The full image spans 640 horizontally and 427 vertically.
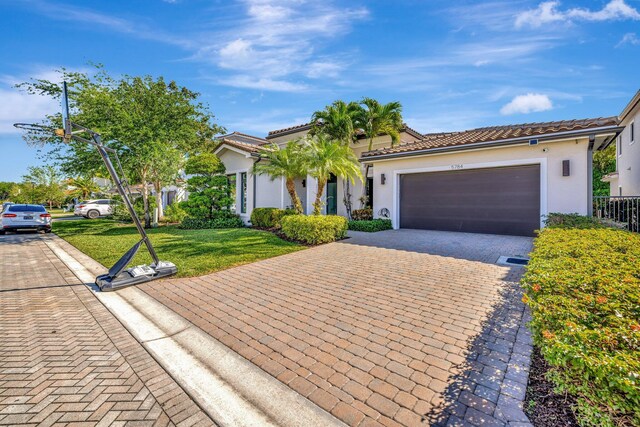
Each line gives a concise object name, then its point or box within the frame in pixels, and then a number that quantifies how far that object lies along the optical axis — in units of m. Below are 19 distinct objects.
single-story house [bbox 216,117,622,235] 9.38
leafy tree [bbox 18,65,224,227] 14.38
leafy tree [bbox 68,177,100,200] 39.56
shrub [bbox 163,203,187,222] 17.57
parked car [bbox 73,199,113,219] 26.98
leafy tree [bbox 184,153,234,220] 15.92
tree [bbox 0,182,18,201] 63.60
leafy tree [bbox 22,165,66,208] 40.28
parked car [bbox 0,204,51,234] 14.45
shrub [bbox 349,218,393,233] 12.53
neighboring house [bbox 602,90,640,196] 13.44
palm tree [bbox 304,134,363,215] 11.12
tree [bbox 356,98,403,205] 14.78
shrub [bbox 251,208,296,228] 14.21
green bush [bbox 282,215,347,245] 10.10
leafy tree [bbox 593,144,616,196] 24.02
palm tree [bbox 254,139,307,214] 12.21
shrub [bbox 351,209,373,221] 14.88
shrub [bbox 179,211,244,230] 15.99
